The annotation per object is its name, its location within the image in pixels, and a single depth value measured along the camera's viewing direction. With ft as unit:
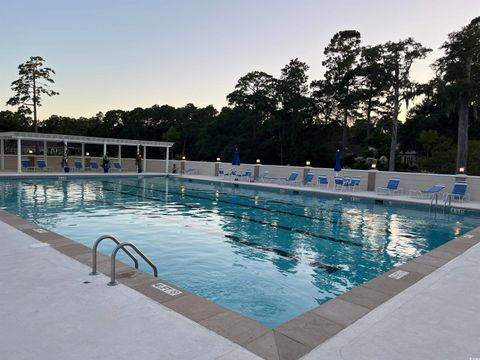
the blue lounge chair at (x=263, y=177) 68.21
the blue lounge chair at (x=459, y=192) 43.68
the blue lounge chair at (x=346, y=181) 53.93
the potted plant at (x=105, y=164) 80.07
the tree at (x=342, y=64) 108.88
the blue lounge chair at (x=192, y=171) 86.17
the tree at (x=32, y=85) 118.11
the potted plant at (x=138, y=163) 86.61
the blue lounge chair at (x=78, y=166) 81.10
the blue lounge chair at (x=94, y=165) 83.35
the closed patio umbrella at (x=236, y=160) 70.95
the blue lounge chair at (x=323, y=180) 58.46
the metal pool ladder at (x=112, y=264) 12.61
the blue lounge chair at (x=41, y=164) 75.31
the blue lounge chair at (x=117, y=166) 87.39
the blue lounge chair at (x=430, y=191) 44.83
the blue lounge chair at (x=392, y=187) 50.72
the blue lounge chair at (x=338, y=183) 54.39
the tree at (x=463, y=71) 76.61
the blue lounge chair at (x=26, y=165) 74.50
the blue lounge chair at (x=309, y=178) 61.26
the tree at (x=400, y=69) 85.87
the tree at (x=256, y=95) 126.72
